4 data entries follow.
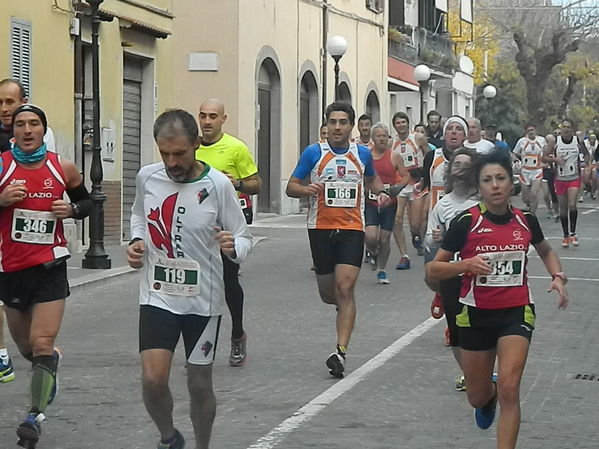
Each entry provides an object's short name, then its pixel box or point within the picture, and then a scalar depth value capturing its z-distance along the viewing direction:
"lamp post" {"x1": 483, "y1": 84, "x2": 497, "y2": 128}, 51.79
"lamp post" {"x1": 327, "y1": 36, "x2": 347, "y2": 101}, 31.19
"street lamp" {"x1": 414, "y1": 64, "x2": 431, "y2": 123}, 39.12
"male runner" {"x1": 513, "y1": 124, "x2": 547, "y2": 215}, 29.00
